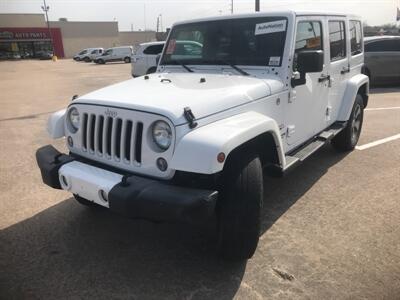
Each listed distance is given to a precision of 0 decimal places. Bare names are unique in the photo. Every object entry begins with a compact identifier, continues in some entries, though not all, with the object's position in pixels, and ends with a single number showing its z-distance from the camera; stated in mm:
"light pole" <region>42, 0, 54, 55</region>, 65750
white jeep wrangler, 2799
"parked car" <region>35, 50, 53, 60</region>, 59512
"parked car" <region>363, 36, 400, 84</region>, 12602
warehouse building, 61625
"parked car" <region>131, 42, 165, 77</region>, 15625
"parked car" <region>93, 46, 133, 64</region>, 40281
